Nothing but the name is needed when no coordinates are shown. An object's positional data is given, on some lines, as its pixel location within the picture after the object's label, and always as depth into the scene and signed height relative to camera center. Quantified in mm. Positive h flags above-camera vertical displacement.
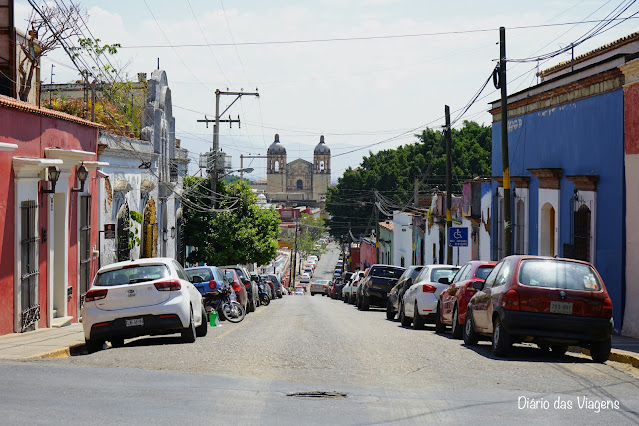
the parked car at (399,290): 24812 -1931
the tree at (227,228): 49094 -419
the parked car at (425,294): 20656 -1692
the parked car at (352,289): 42153 -3322
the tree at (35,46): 25891 +5133
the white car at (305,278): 128400 -8404
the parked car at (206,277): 22750 -1456
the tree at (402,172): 80375 +4513
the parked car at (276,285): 56019 -4110
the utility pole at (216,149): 47469 +3877
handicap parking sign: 32562 -544
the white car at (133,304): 14555 -1368
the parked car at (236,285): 26750 -1923
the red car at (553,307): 12805 -1225
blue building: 20422 +1463
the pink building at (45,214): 17688 +124
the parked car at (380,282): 32406 -2194
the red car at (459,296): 17047 -1486
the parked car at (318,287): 88831 -6533
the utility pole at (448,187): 36281 +1389
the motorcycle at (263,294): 40547 -3341
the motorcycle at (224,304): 22859 -2141
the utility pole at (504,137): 25031 +2328
